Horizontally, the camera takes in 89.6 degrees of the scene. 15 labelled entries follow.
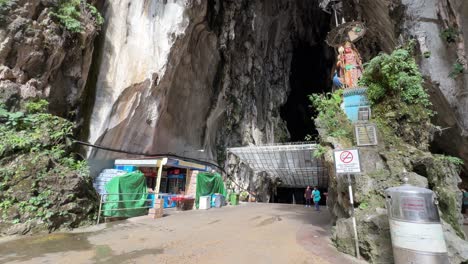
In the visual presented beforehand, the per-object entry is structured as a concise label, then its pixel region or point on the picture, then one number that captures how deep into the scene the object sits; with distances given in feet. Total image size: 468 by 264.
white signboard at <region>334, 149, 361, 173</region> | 15.58
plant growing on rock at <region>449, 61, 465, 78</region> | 32.58
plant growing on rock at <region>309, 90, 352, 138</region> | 21.13
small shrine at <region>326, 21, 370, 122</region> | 23.37
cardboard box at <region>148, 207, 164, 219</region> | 29.44
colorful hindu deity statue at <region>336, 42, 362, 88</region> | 31.45
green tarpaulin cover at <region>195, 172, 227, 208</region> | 42.07
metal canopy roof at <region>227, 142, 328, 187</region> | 47.01
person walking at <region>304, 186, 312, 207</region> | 47.65
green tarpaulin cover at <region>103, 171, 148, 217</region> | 27.09
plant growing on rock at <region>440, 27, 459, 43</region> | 33.27
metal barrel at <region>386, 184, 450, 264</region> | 11.44
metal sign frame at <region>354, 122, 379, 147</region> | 19.29
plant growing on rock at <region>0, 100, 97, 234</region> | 20.72
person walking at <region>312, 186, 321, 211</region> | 41.64
